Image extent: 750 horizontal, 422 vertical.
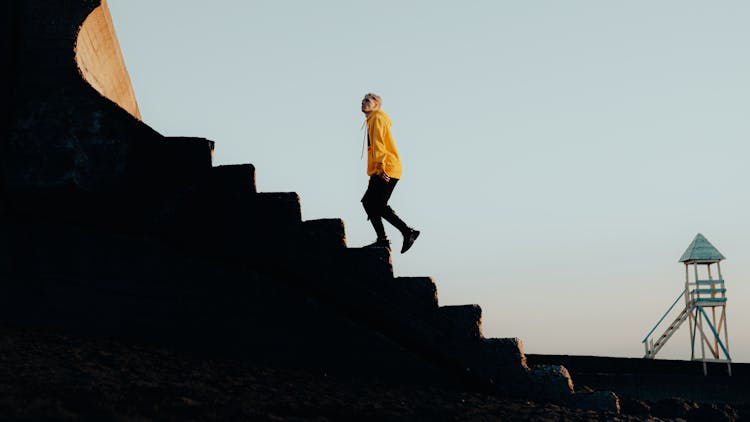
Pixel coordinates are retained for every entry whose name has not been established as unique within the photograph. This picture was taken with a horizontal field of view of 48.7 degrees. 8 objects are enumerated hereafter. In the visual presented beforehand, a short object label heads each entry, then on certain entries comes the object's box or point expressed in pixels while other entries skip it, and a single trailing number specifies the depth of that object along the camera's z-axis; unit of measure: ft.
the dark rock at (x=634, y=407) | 31.32
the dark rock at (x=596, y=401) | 23.94
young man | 25.79
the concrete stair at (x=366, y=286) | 23.61
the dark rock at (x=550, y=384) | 23.93
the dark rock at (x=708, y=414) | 31.96
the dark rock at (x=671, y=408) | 32.12
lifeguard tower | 65.46
